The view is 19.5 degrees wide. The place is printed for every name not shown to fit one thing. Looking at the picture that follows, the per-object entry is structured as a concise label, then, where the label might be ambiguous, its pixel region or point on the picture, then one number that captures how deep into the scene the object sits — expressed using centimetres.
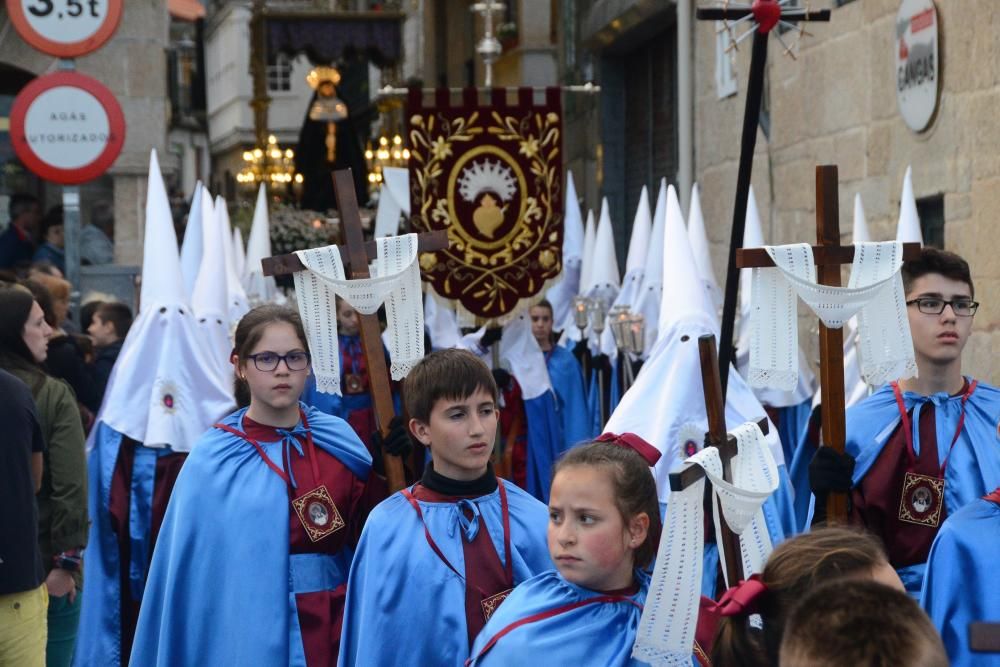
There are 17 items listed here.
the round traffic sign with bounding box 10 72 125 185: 1720
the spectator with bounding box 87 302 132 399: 1550
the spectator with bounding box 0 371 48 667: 898
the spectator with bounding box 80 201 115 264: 2355
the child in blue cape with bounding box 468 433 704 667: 625
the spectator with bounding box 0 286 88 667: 1052
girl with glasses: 916
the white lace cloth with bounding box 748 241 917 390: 776
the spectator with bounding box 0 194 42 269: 2212
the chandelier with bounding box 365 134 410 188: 4063
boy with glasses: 853
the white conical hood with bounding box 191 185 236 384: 1550
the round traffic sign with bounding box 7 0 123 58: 1764
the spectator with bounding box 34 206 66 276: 2162
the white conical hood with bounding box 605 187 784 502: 1138
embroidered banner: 1657
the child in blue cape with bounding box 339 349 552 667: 782
